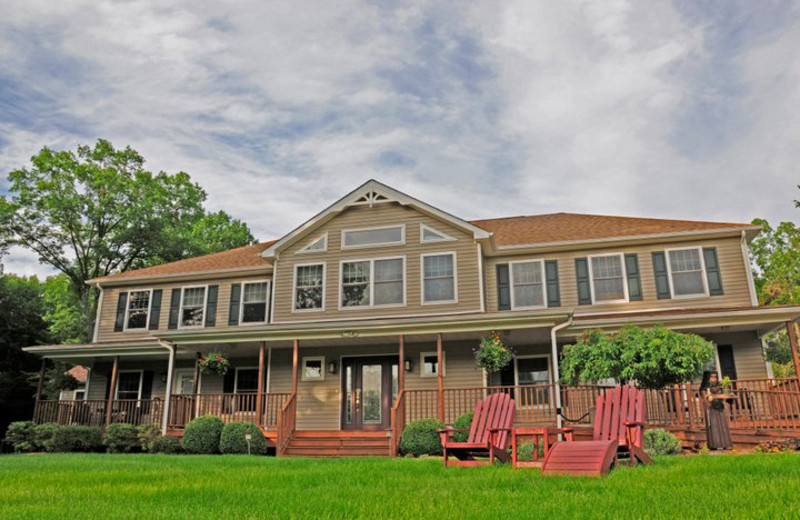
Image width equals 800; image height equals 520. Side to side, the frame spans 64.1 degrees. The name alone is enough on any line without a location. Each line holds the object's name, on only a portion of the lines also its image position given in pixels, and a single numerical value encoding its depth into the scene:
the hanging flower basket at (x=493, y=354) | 15.04
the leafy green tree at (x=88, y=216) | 29.25
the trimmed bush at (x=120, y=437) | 16.62
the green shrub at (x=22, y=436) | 17.50
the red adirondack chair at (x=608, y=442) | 7.04
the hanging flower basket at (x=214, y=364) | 17.25
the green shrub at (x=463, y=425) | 13.45
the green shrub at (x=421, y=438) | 13.24
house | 15.66
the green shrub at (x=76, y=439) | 16.58
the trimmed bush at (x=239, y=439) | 14.63
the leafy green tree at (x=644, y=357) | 12.38
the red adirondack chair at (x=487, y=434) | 9.34
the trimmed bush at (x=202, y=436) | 14.92
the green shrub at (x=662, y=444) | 10.86
